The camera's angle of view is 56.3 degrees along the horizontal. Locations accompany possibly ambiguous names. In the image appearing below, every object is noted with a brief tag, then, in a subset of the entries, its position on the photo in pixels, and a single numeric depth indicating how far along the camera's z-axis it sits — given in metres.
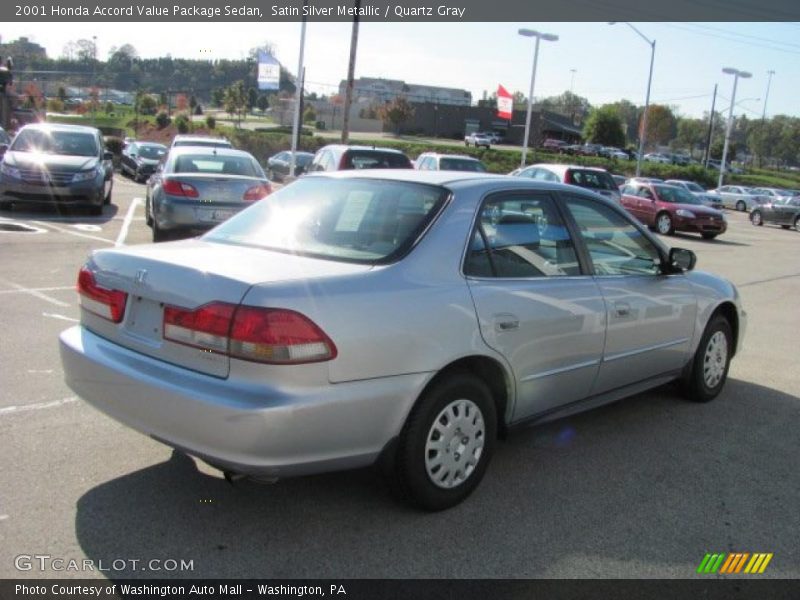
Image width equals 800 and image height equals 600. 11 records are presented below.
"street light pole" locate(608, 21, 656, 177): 45.76
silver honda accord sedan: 3.04
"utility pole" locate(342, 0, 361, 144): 26.55
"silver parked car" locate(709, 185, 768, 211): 41.87
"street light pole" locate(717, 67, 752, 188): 48.22
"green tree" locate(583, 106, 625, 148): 92.88
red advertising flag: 33.94
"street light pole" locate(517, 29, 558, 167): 34.69
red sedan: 21.64
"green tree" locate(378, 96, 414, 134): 90.56
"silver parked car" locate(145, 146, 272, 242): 10.38
